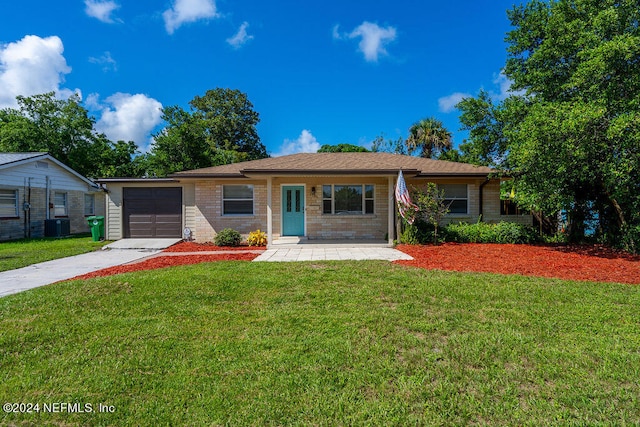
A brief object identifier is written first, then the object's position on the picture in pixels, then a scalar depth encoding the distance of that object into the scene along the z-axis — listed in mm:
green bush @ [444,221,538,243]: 11219
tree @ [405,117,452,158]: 24922
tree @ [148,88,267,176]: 21438
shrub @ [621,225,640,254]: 9086
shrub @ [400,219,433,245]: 10852
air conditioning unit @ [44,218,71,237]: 15798
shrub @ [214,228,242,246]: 11836
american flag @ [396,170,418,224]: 10039
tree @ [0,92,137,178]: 25922
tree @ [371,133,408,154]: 30125
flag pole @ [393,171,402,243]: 11164
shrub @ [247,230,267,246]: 11953
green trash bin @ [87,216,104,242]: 13312
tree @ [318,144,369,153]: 36450
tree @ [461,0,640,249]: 7633
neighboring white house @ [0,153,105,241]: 14375
